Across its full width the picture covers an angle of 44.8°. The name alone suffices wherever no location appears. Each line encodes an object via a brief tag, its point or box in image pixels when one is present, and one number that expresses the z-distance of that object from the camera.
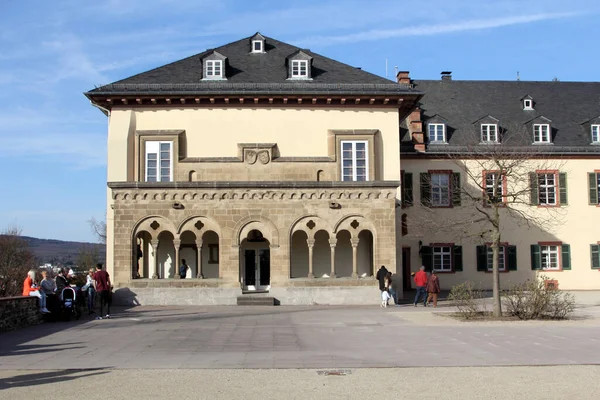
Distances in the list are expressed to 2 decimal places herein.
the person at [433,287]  27.79
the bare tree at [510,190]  38.03
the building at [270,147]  29.73
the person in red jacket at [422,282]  28.47
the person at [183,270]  31.06
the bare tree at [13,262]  50.74
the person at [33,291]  21.30
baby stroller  21.66
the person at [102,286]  22.58
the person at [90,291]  25.14
